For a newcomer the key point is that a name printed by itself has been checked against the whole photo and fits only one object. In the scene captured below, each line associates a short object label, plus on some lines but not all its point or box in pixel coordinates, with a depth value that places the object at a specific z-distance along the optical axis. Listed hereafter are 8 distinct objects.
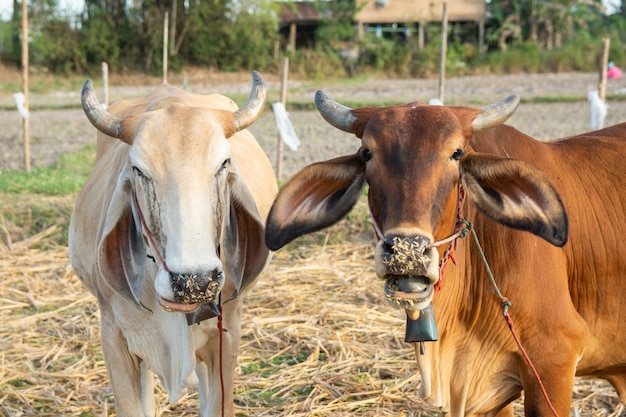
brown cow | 2.55
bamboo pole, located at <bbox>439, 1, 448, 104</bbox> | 9.47
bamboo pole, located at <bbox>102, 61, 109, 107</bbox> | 11.20
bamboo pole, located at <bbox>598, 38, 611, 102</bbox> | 8.16
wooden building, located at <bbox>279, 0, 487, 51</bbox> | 26.96
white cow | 2.77
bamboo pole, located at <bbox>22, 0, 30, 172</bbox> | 9.36
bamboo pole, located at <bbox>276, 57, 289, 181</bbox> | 8.73
